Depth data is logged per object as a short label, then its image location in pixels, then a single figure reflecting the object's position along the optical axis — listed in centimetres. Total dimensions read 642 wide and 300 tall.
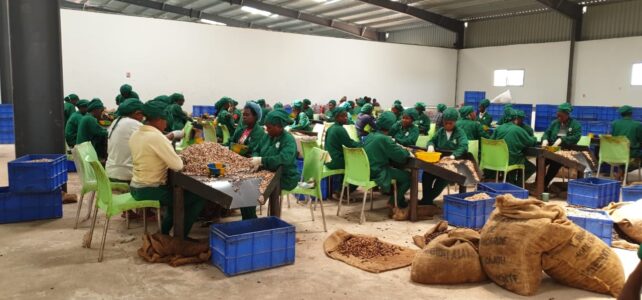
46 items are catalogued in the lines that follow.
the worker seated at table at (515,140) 620
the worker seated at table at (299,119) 848
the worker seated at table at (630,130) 727
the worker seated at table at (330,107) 994
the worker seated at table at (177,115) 723
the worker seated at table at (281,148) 408
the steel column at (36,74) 538
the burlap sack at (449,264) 330
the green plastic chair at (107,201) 365
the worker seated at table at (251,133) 454
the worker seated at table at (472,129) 691
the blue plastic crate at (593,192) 540
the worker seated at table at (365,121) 757
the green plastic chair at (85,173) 432
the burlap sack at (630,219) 431
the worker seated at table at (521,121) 649
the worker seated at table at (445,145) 552
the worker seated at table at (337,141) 548
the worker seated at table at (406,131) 636
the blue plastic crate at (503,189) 507
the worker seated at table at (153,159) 358
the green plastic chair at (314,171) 439
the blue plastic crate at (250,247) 338
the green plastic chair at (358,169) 492
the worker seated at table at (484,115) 948
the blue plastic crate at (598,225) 420
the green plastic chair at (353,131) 805
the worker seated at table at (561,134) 656
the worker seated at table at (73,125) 662
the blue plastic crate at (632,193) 538
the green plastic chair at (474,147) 638
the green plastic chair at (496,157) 611
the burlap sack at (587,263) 312
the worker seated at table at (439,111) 953
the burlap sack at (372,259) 365
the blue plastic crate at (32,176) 454
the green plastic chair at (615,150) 688
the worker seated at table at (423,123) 879
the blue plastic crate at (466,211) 453
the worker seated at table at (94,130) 566
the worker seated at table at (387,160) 503
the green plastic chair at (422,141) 706
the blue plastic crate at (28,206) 464
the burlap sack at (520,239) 309
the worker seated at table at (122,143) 430
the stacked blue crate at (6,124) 998
